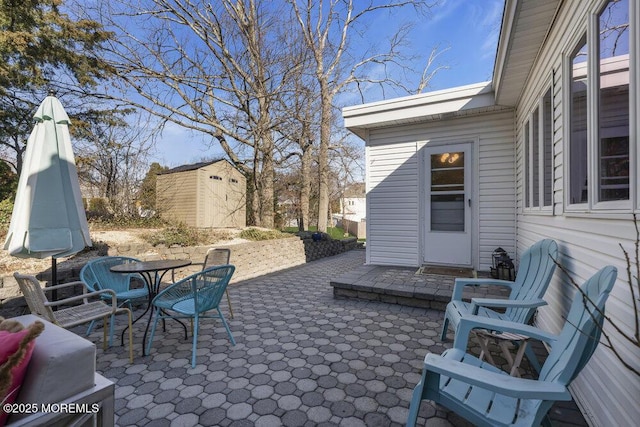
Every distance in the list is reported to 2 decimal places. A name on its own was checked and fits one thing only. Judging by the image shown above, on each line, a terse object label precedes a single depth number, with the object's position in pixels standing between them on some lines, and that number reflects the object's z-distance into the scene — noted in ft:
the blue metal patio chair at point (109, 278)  10.95
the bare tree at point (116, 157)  26.91
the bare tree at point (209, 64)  26.53
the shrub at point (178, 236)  17.89
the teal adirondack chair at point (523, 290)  7.57
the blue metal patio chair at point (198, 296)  8.90
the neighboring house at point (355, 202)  65.34
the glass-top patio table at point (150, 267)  9.87
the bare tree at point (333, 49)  35.86
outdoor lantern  14.15
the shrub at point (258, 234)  24.09
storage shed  36.24
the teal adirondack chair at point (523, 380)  4.09
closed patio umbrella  8.73
